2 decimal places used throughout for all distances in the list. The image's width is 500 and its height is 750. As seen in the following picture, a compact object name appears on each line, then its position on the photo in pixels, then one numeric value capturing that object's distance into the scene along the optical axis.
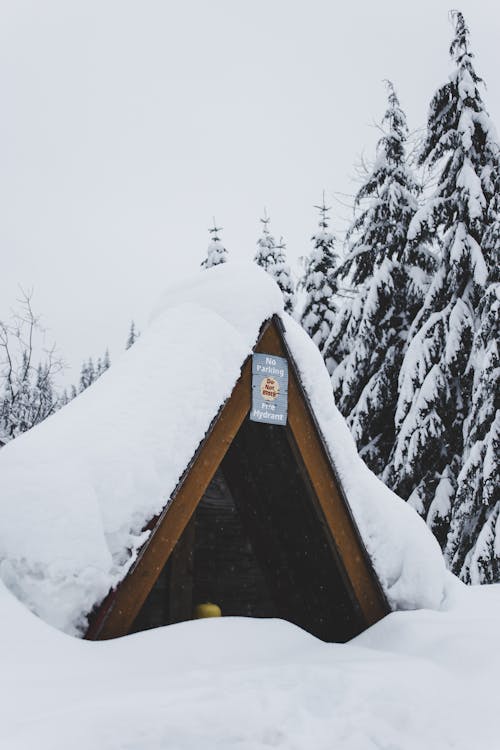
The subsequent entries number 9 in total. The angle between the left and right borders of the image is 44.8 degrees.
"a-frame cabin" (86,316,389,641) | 3.60
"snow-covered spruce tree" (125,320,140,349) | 53.33
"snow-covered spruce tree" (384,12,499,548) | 11.80
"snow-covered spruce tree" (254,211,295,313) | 21.34
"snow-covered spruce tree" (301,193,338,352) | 18.59
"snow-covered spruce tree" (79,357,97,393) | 61.62
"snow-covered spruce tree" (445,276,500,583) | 9.83
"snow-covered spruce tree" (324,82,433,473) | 14.11
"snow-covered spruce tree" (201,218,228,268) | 21.86
